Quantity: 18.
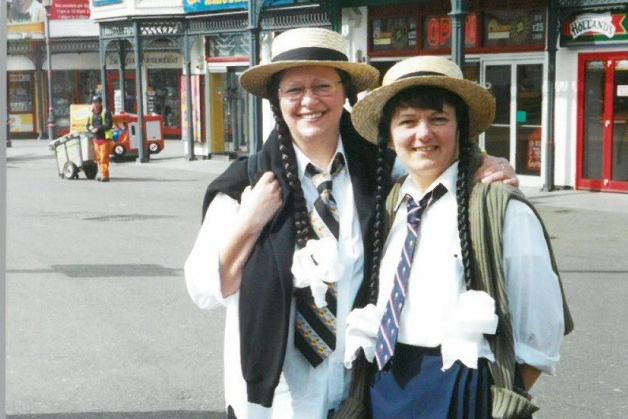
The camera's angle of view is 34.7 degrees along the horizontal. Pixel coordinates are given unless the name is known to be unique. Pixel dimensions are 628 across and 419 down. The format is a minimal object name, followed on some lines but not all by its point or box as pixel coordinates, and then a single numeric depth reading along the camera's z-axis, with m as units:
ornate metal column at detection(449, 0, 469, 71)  14.59
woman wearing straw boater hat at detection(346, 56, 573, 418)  2.60
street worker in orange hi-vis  20.66
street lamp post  32.93
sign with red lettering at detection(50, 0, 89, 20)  37.03
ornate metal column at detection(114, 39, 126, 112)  27.91
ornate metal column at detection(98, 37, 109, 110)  28.08
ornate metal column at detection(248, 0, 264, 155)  19.45
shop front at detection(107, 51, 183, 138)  35.16
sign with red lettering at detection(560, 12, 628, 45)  15.84
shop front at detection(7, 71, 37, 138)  37.84
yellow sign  26.55
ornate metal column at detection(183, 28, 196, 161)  25.72
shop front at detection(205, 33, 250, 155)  25.11
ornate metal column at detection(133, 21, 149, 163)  25.20
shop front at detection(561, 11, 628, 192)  16.06
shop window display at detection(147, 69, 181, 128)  35.62
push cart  21.31
